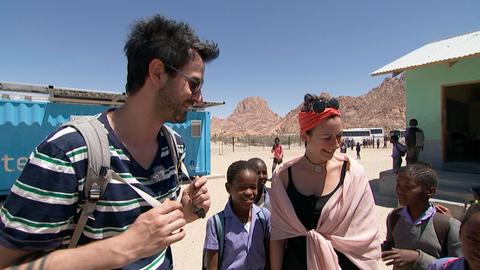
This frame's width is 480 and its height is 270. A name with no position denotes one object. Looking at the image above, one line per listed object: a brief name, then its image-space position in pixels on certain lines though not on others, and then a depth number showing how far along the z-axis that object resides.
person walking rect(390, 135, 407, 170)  8.17
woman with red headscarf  1.72
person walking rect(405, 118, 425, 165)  7.80
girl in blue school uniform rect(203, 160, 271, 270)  2.01
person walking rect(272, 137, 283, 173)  11.05
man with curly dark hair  0.93
